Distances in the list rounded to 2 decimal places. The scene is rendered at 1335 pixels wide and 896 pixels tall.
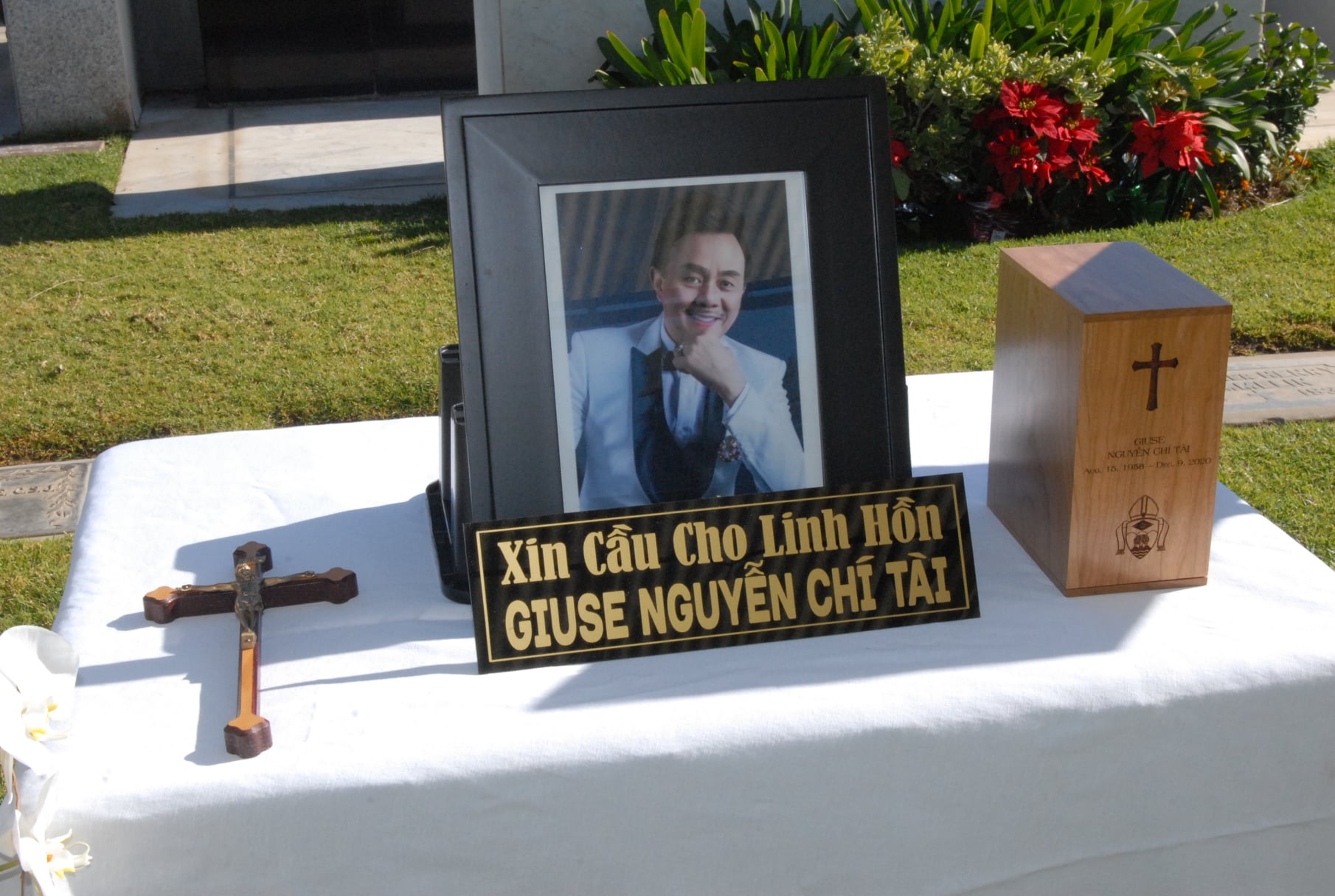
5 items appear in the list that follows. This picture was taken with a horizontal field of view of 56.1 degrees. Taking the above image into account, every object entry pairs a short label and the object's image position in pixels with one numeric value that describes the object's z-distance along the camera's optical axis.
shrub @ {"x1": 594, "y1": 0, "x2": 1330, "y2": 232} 4.62
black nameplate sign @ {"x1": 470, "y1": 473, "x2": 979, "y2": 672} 1.08
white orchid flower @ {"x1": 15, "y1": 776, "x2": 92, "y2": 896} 0.83
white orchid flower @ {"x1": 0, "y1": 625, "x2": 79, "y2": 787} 0.85
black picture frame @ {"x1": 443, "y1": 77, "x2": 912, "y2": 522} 1.13
